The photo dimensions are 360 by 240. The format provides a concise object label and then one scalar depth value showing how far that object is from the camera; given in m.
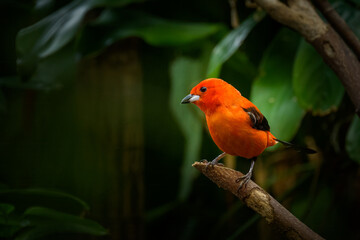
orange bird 3.68
